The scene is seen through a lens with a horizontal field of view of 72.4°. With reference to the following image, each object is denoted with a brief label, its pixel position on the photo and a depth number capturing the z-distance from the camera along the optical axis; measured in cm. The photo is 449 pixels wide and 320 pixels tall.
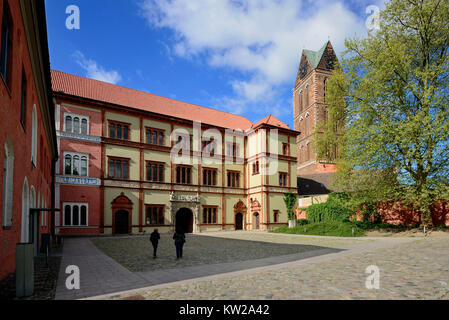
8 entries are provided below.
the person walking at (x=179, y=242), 1276
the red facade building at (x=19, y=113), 728
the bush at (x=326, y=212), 3139
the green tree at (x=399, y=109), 1991
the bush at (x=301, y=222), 3544
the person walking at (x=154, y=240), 1321
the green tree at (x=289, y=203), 3894
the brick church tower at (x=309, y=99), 6794
